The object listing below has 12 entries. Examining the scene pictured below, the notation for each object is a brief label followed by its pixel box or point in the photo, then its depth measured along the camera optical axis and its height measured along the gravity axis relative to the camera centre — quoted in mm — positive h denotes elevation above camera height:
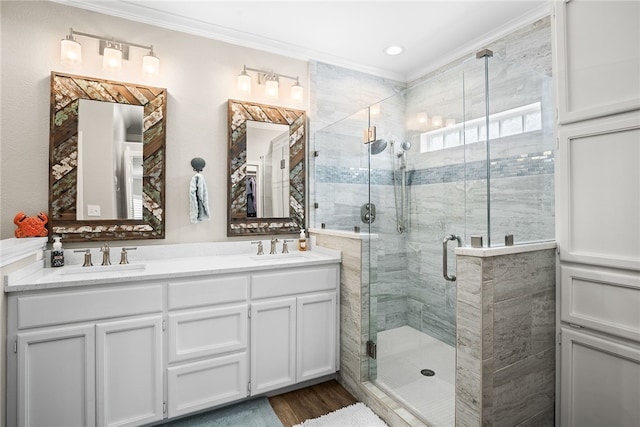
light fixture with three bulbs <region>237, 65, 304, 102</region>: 2633 +1109
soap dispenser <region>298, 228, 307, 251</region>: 2838 -235
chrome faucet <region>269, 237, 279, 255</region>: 2742 -256
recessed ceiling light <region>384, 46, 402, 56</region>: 2861 +1473
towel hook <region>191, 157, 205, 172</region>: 2494 +405
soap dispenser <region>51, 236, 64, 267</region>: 2051 -241
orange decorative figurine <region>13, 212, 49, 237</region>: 1986 -52
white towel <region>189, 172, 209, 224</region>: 2473 +123
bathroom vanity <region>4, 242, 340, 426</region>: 1651 -693
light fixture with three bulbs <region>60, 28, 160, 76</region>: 2102 +1104
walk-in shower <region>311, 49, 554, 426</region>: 1725 +155
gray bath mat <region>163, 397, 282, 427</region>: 1960 -1248
